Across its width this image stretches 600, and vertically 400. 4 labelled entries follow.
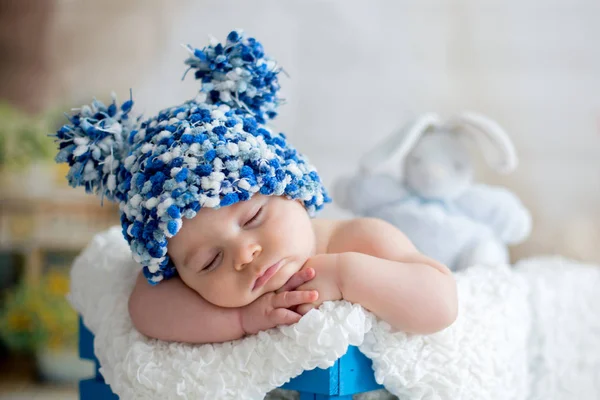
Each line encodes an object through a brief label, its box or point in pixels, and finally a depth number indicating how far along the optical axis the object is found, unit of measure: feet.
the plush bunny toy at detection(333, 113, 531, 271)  4.33
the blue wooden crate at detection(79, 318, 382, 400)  2.75
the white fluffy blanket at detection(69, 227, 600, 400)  2.78
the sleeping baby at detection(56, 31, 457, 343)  2.84
